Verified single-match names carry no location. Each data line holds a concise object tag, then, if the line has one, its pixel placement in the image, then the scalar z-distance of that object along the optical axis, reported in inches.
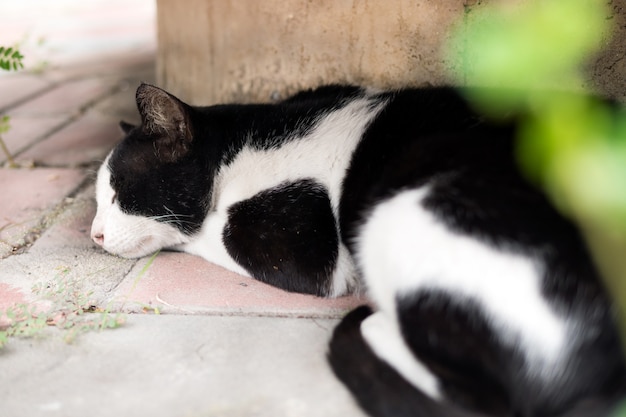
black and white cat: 26.4
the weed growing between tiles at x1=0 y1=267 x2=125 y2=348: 30.0
